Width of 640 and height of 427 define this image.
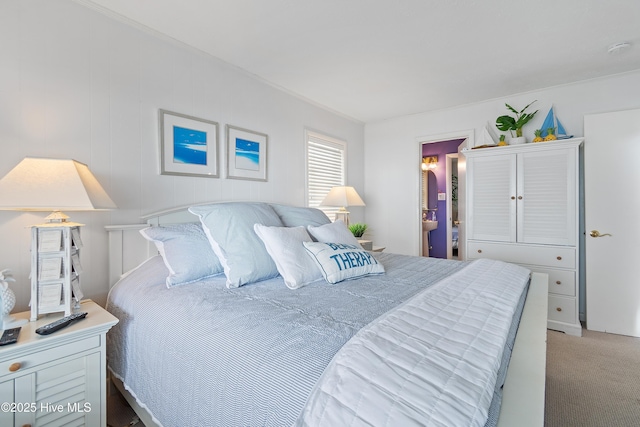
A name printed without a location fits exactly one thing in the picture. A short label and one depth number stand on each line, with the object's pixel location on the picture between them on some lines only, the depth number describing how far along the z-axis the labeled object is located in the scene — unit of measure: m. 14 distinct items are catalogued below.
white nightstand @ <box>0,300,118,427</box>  1.11
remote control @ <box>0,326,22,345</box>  1.11
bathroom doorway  5.48
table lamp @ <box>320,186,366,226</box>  3.46
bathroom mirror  5.80
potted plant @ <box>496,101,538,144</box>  3.27
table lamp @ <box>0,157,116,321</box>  1.27
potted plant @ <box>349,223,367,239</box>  3.78
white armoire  2.90
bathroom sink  5.11
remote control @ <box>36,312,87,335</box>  1.20
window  3.55
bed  0.70
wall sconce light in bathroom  5.71
